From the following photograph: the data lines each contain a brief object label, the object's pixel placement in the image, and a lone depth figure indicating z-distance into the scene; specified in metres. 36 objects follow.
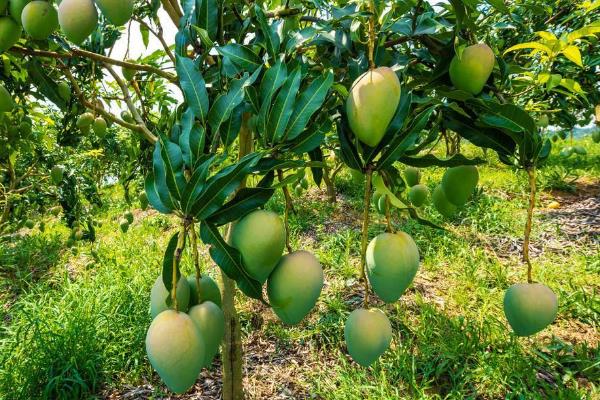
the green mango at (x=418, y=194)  1.25
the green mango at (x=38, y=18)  0.84
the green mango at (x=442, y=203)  1.07
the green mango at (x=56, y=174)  2.28
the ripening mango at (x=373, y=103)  0.67
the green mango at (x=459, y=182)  0.95
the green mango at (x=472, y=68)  0.76
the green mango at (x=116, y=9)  0.77
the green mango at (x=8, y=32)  0.88
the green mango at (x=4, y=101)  1.10
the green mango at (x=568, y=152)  4.41
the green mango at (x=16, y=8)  0.89
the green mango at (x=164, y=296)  0.68
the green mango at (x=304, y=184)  2.54
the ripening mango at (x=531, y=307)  0.80
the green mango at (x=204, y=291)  0.73
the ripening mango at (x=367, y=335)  0.79
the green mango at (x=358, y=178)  1.08
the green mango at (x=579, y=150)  4.47
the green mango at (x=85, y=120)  1.75
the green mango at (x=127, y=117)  1.80
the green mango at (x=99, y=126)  1.80
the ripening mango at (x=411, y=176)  1.30
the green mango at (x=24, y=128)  1.91
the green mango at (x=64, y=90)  1.54
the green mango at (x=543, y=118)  2.53
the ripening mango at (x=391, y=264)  0.76
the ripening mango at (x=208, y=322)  0.67
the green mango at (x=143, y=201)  2.06
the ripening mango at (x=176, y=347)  0.61
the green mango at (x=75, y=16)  0.79
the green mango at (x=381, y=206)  1.05
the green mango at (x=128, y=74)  1.75
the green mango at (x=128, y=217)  2.88
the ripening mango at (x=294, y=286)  0.70
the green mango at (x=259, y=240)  0.66
